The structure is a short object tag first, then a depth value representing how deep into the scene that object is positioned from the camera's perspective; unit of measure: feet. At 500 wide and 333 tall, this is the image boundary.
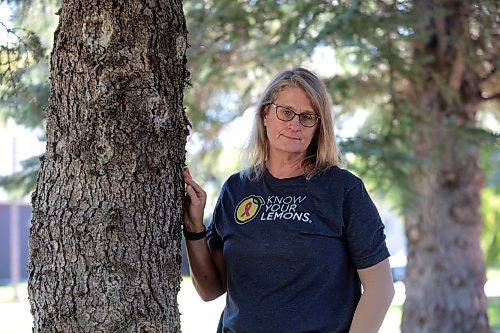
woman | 8.09
